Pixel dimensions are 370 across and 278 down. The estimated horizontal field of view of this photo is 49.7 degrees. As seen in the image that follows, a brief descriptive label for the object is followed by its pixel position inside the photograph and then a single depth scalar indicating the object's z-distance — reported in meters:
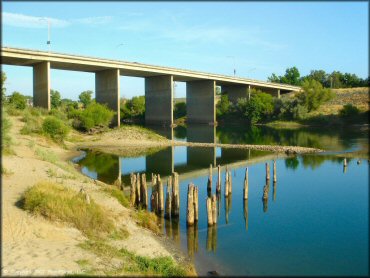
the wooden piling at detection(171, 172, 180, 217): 18.38
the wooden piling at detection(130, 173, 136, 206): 19.81
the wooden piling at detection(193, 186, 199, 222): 16.98
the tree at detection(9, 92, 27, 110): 50.71
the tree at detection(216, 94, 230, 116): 98.19
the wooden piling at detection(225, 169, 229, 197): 21.88
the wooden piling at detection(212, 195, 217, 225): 17.22
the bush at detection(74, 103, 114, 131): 55.06
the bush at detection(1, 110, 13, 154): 16.54
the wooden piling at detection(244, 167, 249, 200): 21.47
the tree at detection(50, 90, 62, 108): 82.53
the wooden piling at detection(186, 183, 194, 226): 16.98
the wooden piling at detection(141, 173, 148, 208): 19.58
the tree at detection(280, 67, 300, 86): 135.48
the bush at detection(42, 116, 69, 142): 41.47
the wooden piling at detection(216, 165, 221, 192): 22.42
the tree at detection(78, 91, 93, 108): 108.68
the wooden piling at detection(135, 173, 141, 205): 19.90
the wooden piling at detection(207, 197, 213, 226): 17.02
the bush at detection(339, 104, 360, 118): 67.56
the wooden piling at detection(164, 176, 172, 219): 18.33
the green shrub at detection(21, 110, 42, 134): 40.22
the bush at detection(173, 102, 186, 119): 108.70
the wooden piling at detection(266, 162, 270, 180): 24.79
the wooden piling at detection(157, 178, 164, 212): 18.62
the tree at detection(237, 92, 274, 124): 89.38
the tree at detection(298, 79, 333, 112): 82.88
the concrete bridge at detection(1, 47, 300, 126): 56.38
